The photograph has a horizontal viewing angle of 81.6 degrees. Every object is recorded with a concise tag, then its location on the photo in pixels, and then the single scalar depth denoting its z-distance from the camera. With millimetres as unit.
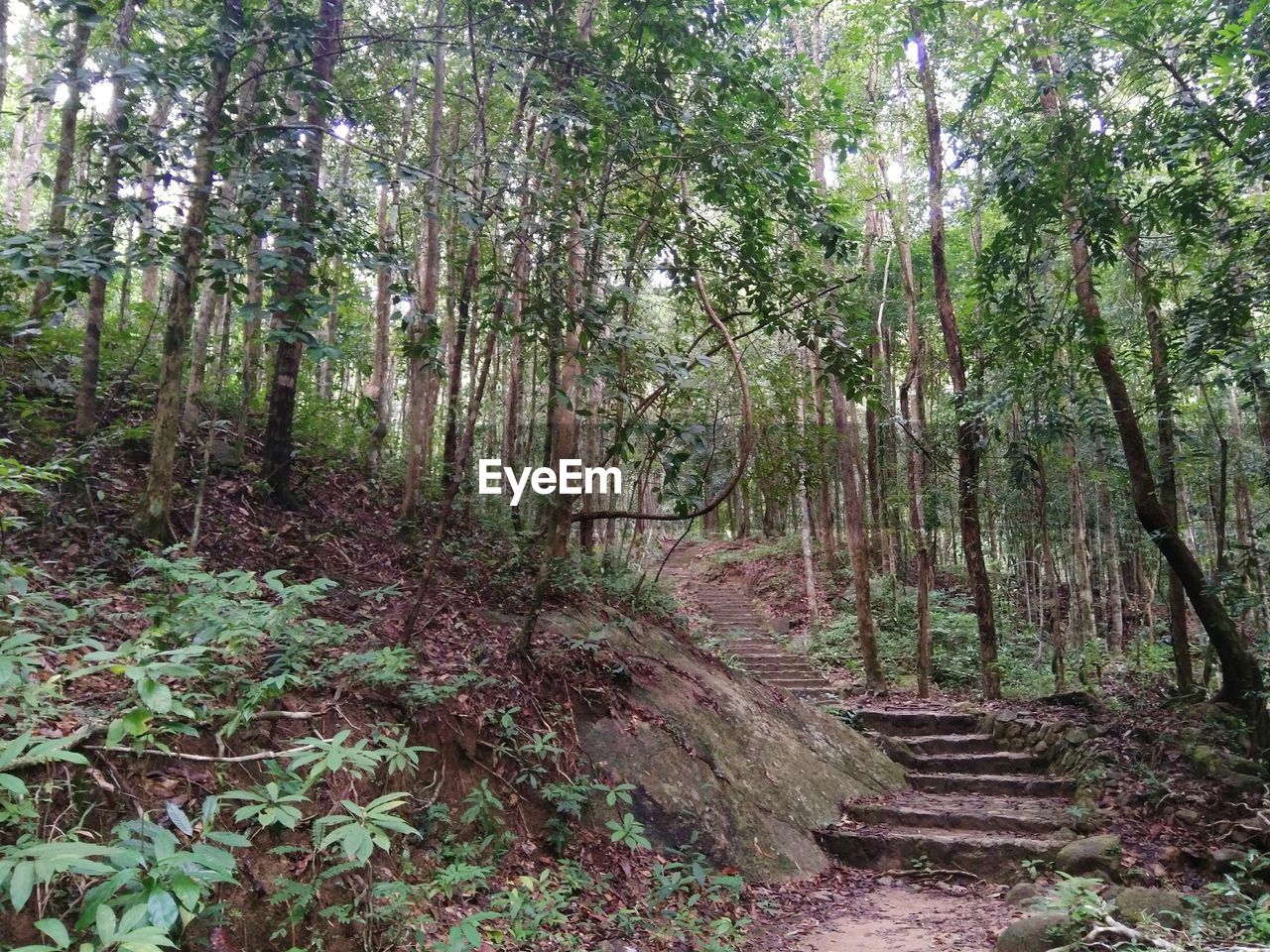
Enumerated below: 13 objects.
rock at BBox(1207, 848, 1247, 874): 5699
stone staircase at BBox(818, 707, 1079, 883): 6602
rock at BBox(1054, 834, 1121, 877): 5832
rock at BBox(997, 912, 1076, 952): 4172
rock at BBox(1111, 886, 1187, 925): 4344
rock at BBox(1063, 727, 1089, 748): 8039
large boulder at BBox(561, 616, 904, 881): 5879
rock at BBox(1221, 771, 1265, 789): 6500
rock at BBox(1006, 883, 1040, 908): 5531
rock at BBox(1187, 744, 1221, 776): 6809
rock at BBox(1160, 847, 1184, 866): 5973
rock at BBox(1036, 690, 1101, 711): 9244
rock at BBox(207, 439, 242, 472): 6820
